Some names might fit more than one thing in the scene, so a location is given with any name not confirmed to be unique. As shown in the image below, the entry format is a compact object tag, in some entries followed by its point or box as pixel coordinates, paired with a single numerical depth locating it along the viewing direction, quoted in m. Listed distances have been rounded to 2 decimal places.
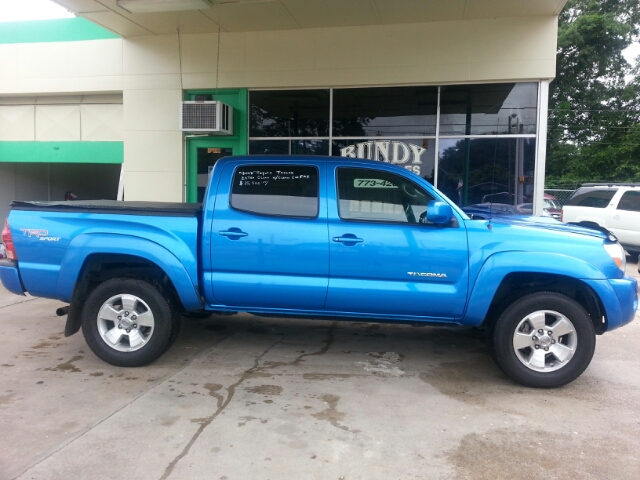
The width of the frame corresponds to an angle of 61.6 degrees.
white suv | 12.80
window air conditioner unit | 9.67
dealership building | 9.06
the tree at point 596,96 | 30.31
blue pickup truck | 4.68
